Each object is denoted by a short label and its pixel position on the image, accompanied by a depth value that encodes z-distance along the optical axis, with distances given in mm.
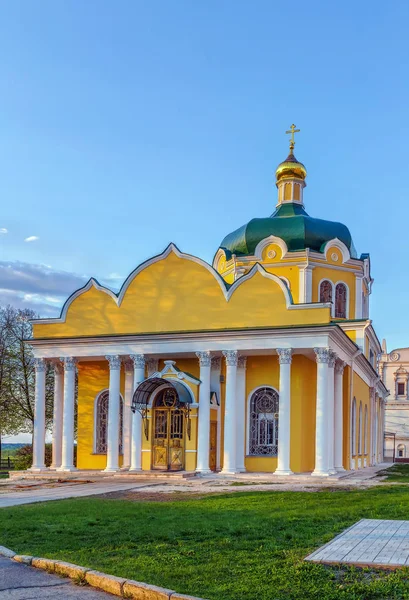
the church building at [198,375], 22766
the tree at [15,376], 35312
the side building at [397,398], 61562
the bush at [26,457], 29906
